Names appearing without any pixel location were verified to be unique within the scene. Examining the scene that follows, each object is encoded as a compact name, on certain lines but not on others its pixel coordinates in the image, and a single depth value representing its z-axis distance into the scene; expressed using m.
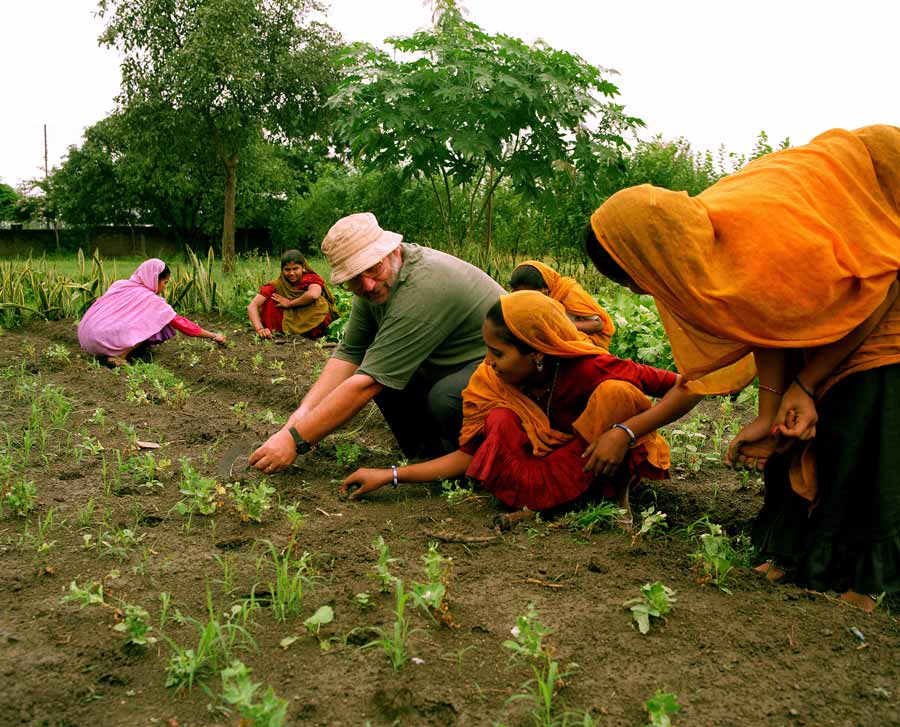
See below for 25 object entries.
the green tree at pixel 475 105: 7.38
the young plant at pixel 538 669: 1.74
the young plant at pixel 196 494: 2.92
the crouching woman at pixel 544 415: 2.85
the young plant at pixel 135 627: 2.03
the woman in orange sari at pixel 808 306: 2.14
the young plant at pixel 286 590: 2.20
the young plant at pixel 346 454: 3.75
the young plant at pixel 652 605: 2.14
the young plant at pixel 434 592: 2.09
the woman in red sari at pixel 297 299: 7.53
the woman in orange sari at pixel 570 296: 4.57
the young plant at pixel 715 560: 2.38
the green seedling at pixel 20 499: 2.95
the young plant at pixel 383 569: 2.29
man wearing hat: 3.23
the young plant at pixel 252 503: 2.86
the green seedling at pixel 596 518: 2.83
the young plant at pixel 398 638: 1.96
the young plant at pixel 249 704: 1.58
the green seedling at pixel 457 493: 3.13
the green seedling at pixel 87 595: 2.17
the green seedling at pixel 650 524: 2.62
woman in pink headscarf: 6.38
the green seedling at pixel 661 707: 1.65
